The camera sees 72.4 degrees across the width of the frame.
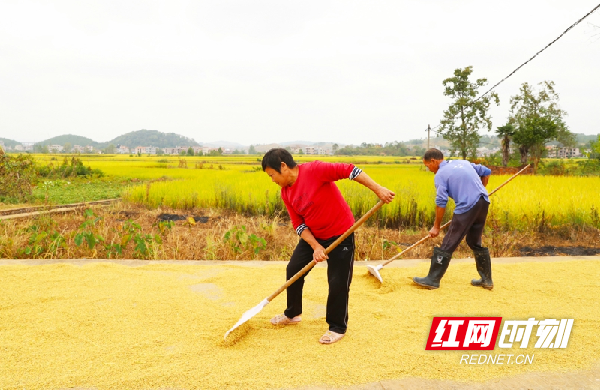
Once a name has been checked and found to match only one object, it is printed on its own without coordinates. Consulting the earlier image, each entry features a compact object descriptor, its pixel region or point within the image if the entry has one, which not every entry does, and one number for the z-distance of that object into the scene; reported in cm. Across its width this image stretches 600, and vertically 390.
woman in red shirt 227
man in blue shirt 327
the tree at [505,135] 1991
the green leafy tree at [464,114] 2300
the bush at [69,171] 1690
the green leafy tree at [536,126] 2025
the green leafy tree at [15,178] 954
